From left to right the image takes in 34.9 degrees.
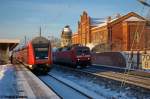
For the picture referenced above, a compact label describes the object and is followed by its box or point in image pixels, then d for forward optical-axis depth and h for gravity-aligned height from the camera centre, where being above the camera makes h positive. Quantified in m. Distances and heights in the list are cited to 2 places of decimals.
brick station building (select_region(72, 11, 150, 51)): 49.78 +4.31
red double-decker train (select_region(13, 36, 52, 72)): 20.74 -0.02
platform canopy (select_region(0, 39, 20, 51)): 37.72 +2.03
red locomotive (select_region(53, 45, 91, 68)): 26.16 -0.25
